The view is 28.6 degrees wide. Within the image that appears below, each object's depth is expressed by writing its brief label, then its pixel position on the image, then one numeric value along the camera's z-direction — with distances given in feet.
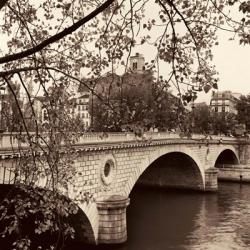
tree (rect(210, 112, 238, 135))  204.74
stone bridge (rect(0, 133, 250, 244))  62.23
